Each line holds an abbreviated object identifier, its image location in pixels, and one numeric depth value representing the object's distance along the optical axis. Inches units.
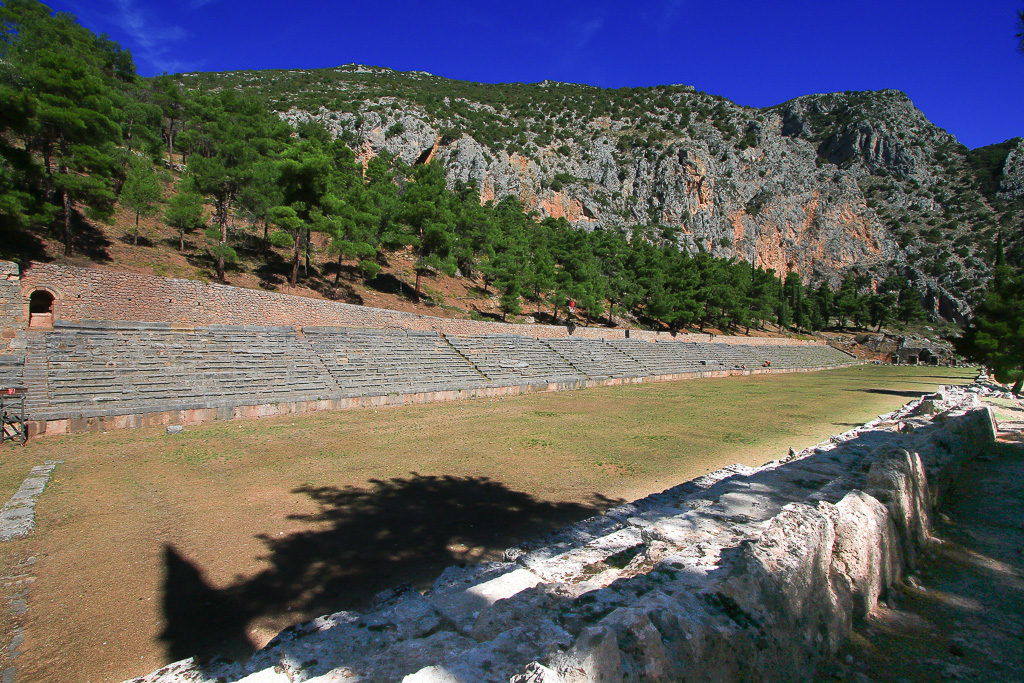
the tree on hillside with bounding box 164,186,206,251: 853.8
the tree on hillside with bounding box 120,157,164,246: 830.5
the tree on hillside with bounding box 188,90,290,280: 906.1
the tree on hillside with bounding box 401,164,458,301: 1157.1
